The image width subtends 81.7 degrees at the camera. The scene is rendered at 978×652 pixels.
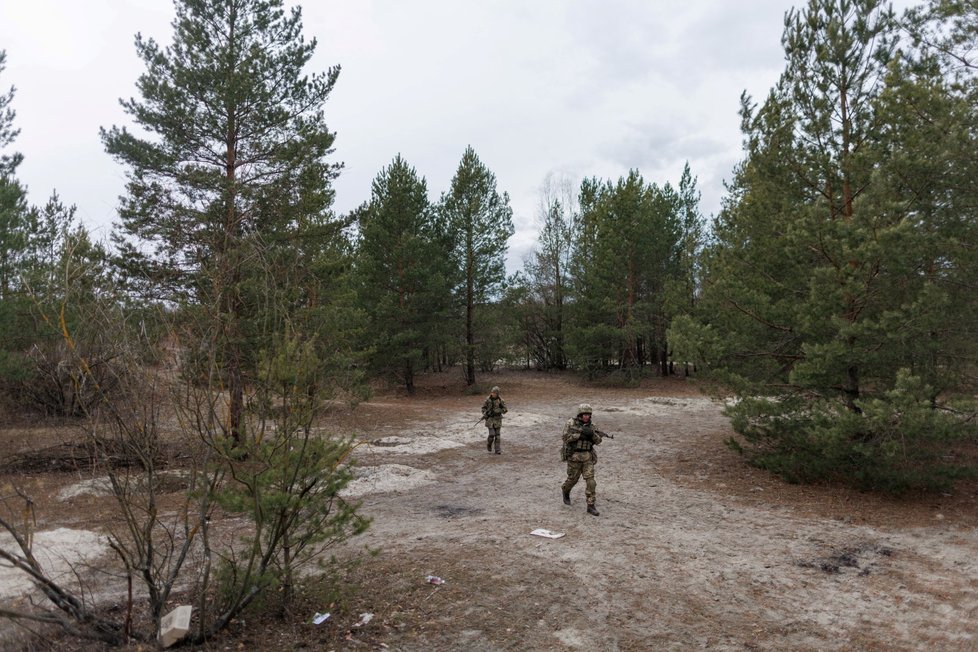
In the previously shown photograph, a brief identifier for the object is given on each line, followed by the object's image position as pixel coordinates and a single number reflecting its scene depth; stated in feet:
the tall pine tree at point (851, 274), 26.81
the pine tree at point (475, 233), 83.66
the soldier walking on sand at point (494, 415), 42.45
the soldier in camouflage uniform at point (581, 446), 27.89
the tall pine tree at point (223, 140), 37.47
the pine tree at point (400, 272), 76.48
